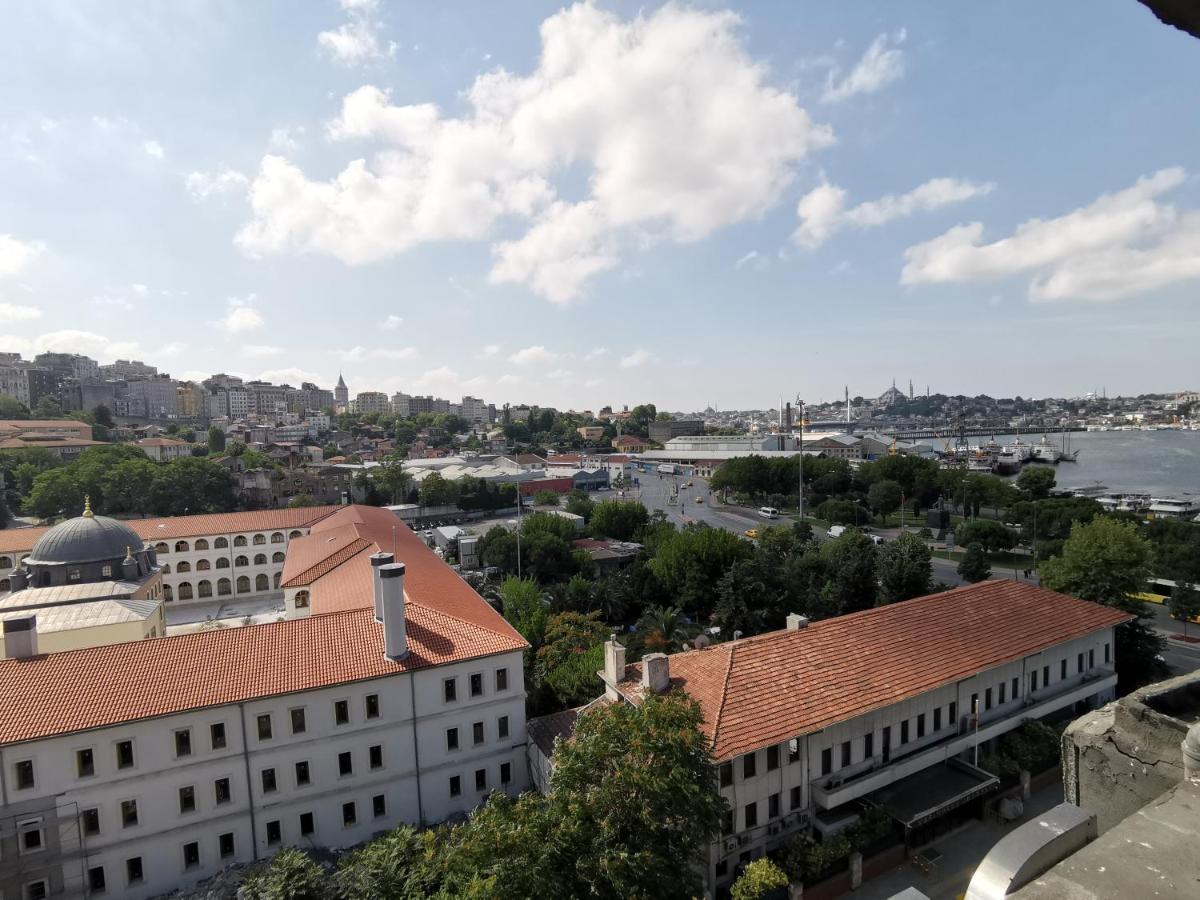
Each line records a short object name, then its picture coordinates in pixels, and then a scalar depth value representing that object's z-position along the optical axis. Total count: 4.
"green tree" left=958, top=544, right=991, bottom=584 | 47.81
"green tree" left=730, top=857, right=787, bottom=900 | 16.14
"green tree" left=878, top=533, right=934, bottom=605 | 40.44
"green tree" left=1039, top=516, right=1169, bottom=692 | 33.72
